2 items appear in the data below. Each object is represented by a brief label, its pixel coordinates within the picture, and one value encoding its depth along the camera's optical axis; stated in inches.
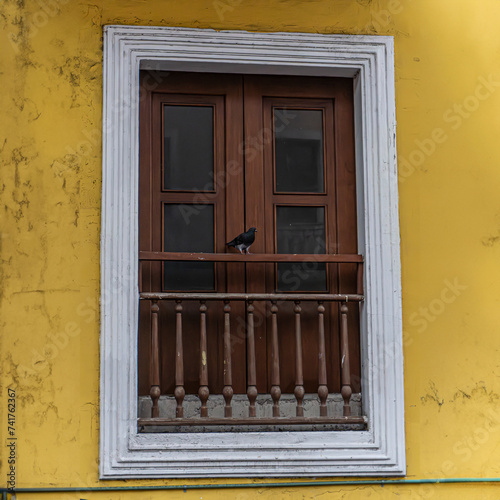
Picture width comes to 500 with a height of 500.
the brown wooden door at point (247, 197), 223.0
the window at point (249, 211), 209.5
